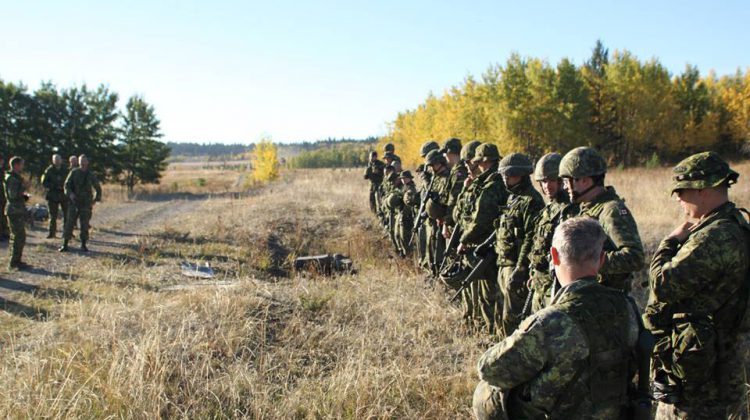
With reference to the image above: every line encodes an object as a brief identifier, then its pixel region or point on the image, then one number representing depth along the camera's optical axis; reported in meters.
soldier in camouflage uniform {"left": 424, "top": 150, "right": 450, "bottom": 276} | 6.90
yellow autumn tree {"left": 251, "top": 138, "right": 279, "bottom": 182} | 37.34
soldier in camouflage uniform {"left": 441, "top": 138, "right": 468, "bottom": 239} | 6.61
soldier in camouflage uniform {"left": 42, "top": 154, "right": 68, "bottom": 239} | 10.68
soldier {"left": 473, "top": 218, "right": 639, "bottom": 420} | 1.84
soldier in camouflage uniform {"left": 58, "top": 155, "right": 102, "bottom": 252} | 9.61
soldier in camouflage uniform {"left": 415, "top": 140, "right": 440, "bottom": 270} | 7.84
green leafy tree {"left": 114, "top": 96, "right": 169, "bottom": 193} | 27.12
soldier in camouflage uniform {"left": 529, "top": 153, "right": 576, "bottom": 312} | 3.59
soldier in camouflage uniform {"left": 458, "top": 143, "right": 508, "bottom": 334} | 4.98
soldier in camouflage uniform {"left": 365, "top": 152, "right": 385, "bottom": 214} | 12.51
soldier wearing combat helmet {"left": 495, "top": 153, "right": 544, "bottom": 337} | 4.17
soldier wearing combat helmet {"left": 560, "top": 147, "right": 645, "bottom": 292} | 2.98
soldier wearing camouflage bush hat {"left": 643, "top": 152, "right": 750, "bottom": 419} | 2.53
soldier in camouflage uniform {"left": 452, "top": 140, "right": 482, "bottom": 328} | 5.28
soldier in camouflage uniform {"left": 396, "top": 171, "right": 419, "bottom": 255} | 8.92
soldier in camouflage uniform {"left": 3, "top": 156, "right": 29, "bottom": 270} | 8.03
